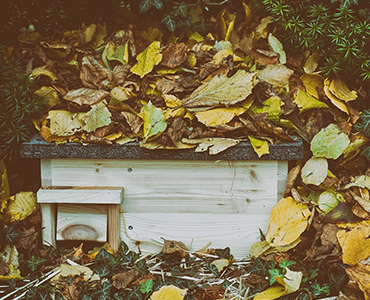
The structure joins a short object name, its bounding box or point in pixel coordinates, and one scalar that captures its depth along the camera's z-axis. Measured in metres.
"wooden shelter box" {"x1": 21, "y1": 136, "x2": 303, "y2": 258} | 1.95
